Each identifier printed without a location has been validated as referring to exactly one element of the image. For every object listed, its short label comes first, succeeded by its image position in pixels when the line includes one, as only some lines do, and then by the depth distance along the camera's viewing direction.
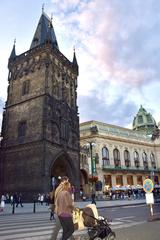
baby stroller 5.62
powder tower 31.30
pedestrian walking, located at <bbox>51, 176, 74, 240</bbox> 5.62
